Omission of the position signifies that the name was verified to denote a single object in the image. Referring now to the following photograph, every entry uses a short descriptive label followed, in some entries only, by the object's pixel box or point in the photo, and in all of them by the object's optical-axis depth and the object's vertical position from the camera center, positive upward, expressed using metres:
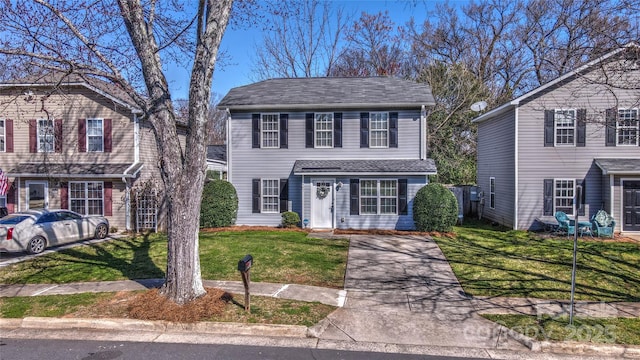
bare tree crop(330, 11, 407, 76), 32.47 +10.81
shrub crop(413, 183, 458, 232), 14.90 -1.26
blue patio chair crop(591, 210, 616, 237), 14.34 -1.87
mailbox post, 6.59 -1.74
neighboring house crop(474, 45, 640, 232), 15.09 +0.87
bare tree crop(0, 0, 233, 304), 7.02 +1.27
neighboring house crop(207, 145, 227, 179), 23.88 +1.35
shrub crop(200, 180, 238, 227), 16.31 -1.15
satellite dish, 20.44 +4.00
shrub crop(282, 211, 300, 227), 16.41 -1.83
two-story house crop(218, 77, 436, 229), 16.14 +1.12
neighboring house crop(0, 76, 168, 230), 16.28 +1.26
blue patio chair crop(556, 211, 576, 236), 14.70 -1.88
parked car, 11.69 -1.74
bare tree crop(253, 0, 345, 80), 31.34 +10.11
